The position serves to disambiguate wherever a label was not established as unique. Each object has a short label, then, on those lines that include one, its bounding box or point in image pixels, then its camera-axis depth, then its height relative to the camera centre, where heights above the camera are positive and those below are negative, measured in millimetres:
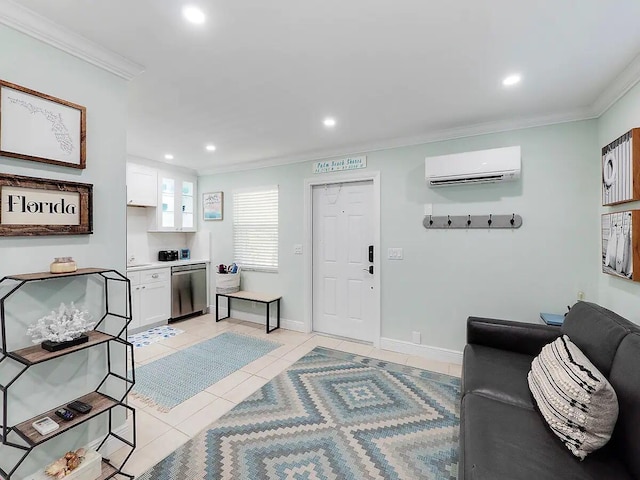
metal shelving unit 1371 -734
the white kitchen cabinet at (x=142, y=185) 4160 +793
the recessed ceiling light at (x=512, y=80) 2080 +1152
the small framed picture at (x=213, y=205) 4902 +581
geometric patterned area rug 1757 -1369
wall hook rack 2891 +185
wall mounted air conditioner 2719 +699
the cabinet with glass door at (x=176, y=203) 4582 +595
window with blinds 4426 +168
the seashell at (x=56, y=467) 1494 -1169
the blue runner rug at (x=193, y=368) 2553 -1326
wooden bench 4137 -844
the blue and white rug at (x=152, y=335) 3709 -1283
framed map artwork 1462 +601
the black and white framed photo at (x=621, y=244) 1891 -36
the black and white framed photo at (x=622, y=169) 1869 +491
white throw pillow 1217 -729
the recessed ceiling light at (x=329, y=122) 2871 +1174
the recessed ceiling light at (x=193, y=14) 1474 +1158
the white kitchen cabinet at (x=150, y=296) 3977 -805
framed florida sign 1463 +178
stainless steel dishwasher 4496 -802
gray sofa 1153 -891
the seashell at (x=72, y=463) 1533 -1177
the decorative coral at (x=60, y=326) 1494 -450
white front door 3766 -290
